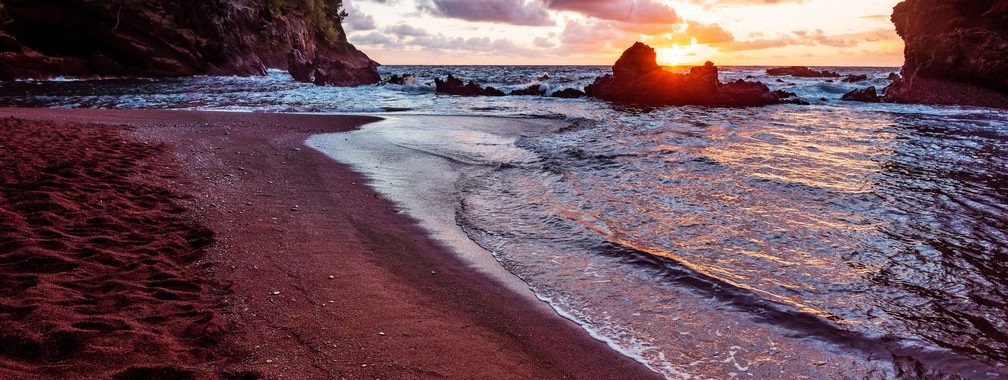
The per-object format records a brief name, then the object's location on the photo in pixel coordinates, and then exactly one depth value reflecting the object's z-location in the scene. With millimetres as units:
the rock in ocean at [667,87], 25672
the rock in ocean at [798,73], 60631
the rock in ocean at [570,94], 30970
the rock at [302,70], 44656
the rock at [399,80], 41266
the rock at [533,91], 33991
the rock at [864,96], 27453
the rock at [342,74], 41138
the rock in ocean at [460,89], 33181
